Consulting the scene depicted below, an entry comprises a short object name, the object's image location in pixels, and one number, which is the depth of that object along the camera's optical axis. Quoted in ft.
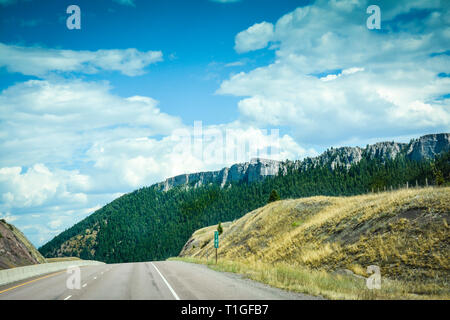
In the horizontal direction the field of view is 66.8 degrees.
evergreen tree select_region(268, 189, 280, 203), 219.82
